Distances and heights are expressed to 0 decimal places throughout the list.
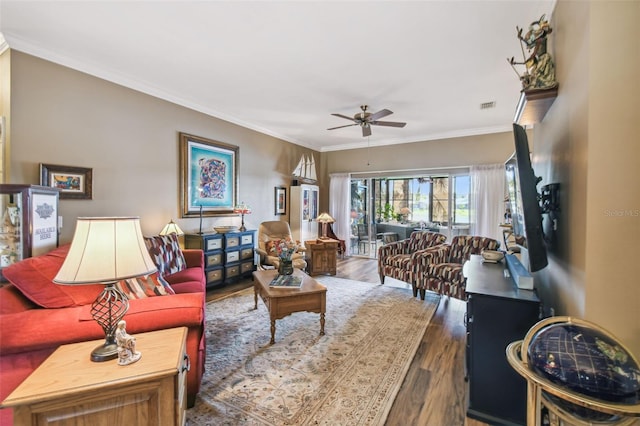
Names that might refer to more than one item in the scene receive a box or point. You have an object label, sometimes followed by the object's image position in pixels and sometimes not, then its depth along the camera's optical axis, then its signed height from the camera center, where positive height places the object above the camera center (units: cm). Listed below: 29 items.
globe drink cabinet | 85 -57
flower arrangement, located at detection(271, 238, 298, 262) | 313 -51
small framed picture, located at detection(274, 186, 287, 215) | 598 +20
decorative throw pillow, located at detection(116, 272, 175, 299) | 182 -57
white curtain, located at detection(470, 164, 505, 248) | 519 +19
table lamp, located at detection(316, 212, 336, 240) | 582 -24
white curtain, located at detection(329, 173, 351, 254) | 697 +11
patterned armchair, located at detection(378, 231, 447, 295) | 396 -76
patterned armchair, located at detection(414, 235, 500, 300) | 342 -79
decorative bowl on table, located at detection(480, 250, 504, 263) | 271 -49
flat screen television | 157 +1
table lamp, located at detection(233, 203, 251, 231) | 463 -4
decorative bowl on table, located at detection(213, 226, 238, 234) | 433 -34
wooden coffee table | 260 -93
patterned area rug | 177 -134
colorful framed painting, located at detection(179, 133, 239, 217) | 411 +53
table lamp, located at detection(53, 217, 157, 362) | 120 -25
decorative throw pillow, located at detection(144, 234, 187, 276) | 307 -55
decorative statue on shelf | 174 +96
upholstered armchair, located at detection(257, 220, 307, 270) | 434 -59
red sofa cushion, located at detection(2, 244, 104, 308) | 148 -43
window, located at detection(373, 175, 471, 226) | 581 +24
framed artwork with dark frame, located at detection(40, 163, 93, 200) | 277 +30
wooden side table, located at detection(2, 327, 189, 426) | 102 -74
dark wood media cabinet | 163 -90
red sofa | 131 -60
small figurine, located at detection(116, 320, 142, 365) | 120 -65
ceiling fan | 391 +131
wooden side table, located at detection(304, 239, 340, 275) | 516 -94
